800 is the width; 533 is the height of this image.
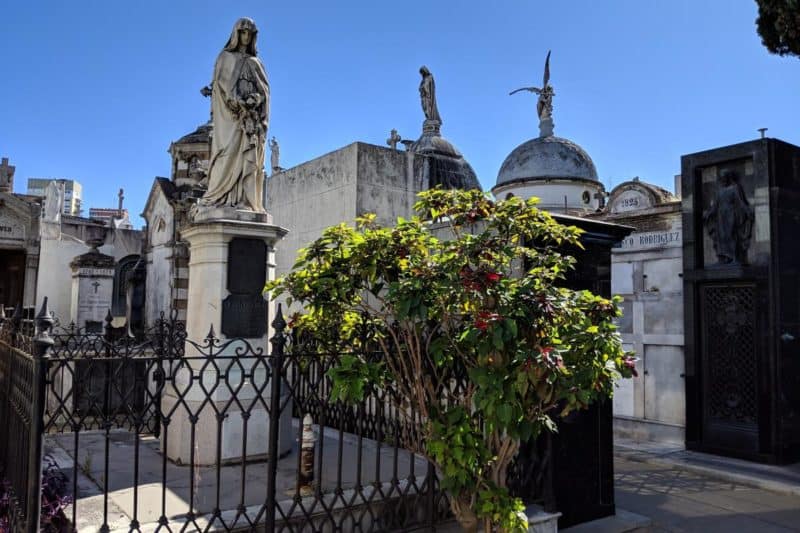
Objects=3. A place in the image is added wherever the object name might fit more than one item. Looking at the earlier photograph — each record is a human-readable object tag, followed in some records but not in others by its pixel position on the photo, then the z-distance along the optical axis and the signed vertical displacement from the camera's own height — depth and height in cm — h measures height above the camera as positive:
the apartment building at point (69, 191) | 5058 +1054
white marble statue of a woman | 648 +197
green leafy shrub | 361 -9
